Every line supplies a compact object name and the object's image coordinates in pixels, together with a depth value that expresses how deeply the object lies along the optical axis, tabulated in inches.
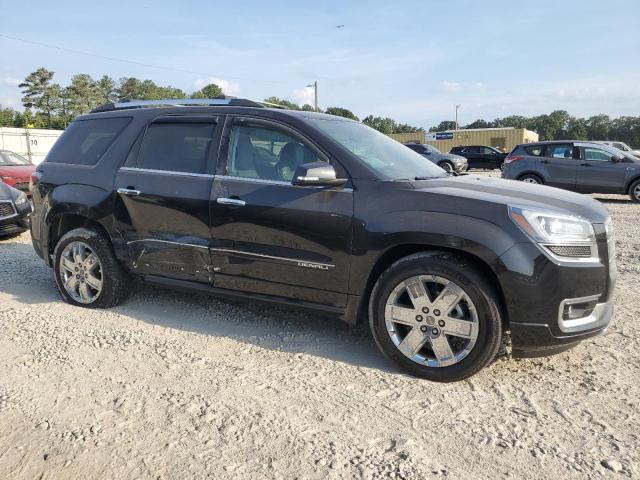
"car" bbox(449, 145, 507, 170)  1091.3
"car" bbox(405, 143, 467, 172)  932.0
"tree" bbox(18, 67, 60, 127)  2903.5
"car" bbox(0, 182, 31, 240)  303.9
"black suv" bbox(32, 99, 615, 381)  116.8
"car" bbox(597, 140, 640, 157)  964.3
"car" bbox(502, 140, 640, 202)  503.2
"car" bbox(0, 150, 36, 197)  477.1
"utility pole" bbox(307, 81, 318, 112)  1827.6
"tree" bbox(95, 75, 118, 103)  3173.7
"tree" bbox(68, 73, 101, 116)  2950.3
